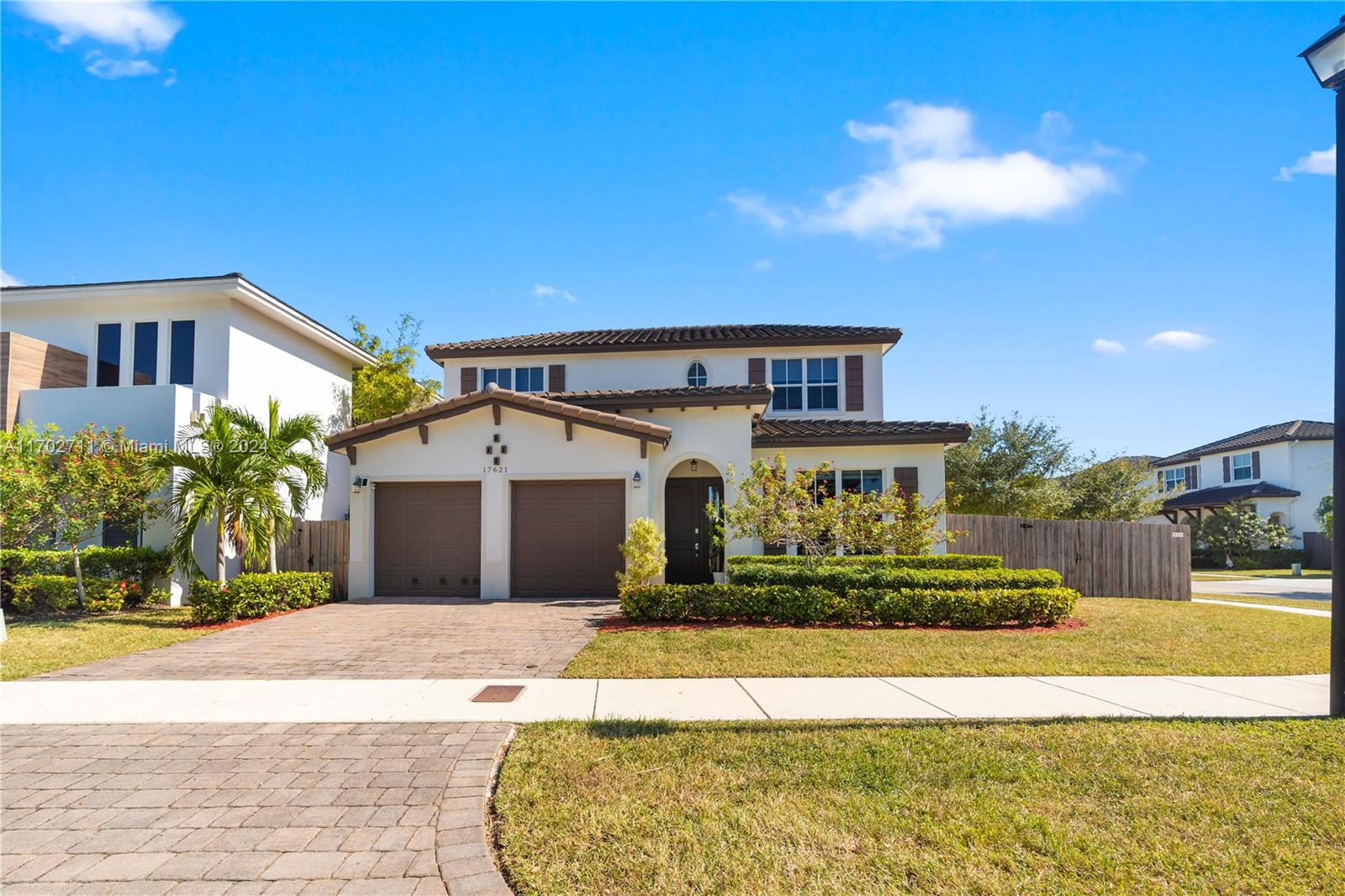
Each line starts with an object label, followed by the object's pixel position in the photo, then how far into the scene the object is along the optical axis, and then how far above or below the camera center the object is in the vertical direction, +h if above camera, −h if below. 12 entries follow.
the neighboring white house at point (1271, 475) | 35.94 +0.72
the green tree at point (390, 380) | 25.12 +3.83
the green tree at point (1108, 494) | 26.56 -0.22
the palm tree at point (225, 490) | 12.85 -0.08
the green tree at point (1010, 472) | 25.80 +0.61
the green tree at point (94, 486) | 13.02 -0.01
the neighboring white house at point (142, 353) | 15.27 +3.12
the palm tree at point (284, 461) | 13.69 +0.47
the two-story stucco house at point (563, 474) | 15.69 +0.30
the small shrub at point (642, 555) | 13.23 -1.27
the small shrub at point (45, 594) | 13.49 -2.07
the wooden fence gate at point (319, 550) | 16.14 -1.44
